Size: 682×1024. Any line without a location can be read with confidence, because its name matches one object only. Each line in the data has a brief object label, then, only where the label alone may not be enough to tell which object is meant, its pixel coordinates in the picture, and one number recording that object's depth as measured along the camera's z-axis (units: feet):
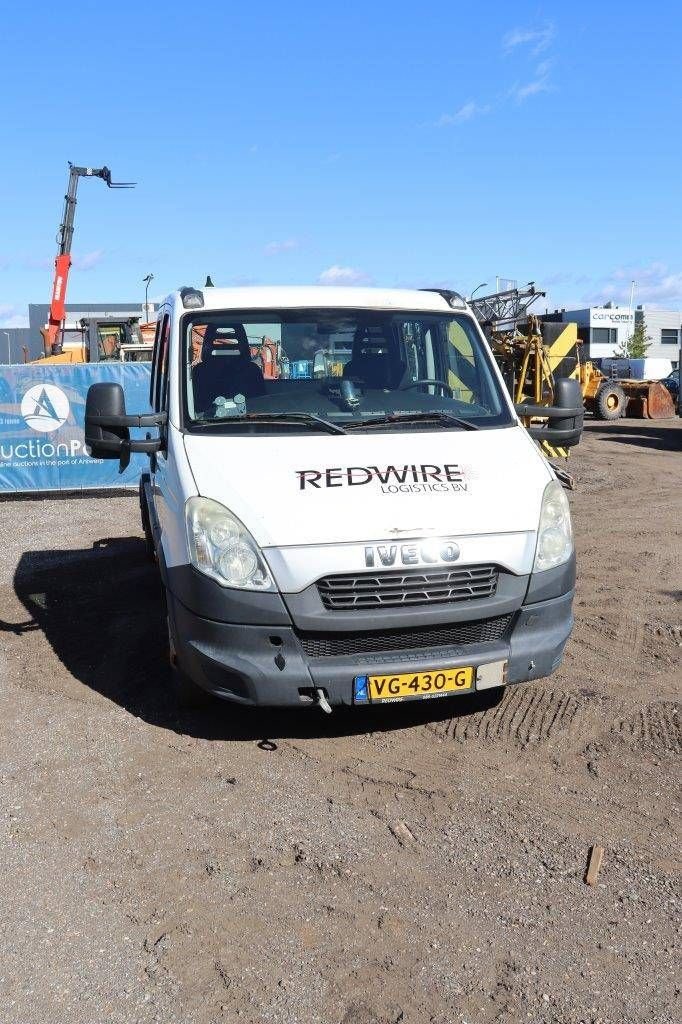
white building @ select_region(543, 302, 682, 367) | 214.48
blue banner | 43.86
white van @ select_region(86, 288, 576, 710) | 13.99
